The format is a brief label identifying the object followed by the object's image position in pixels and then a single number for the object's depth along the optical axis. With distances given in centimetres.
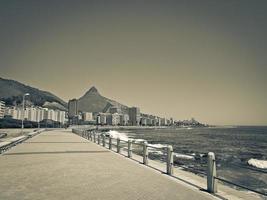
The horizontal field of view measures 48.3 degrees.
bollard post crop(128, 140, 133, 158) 1716
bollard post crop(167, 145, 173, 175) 1150
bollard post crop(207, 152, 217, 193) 859
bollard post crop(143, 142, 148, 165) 1428
